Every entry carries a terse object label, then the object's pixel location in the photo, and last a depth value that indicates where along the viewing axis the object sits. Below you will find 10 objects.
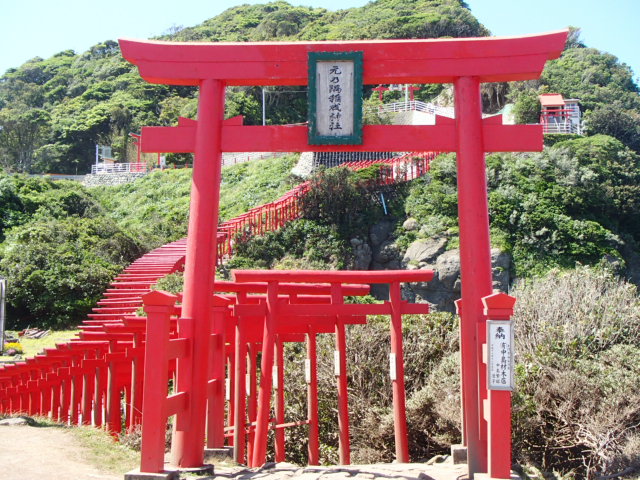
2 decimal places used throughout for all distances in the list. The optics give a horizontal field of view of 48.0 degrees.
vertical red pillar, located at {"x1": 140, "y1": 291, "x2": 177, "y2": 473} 5.73
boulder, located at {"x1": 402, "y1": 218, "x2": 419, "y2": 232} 24.44
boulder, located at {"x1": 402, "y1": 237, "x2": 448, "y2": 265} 22.95
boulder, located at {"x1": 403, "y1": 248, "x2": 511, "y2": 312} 21.69
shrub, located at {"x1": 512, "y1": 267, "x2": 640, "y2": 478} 8.47
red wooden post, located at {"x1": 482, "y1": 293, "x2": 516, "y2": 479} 5.77
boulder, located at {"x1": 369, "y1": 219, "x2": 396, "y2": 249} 24.75
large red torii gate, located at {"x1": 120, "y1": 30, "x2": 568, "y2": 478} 6.78
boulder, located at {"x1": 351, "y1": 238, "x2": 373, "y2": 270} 24.25
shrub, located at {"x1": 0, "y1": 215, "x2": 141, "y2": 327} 19.86
